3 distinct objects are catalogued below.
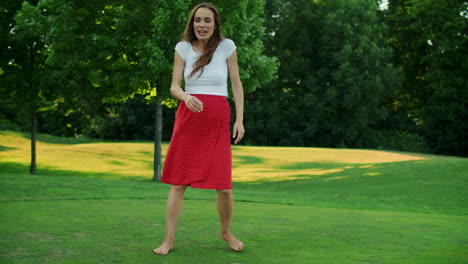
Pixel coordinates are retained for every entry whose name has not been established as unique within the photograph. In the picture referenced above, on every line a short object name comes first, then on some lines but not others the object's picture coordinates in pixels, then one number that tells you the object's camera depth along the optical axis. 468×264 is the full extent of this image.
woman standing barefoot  4.25
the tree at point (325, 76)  44.03
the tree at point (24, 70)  18.08
